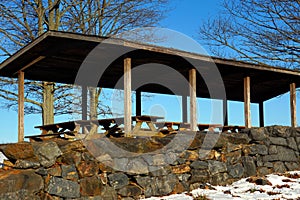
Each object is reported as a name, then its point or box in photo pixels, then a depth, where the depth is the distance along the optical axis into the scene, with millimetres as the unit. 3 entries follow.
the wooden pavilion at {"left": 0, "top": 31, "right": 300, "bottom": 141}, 9180
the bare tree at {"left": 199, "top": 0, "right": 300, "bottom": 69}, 18156
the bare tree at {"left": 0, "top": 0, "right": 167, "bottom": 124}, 15969
